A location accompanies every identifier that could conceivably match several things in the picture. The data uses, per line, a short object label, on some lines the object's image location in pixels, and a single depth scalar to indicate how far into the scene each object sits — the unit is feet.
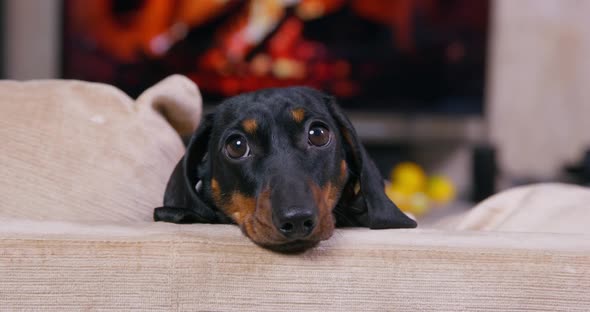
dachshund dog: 3.79
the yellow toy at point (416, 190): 11.90
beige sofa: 2.75
